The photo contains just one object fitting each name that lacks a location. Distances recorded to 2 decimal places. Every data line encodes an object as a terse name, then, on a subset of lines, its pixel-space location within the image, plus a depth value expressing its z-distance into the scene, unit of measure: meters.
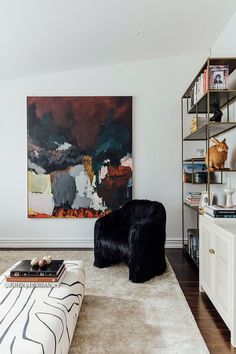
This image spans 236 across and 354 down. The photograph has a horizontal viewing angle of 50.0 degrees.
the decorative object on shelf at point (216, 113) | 2.58
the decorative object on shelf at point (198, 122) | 2.89
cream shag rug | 1.62
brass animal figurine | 2.55
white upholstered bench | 1.15
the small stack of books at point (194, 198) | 3.25
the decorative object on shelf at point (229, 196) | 2.38
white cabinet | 1.66
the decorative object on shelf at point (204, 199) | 2.80
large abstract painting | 3.67
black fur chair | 2.55
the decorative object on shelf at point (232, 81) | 2.73
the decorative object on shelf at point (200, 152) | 3.52
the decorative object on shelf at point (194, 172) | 3.18
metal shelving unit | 2.43
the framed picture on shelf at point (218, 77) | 2.43
